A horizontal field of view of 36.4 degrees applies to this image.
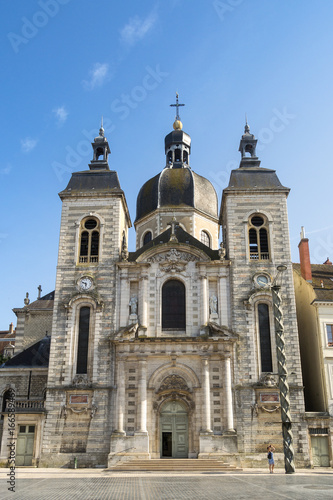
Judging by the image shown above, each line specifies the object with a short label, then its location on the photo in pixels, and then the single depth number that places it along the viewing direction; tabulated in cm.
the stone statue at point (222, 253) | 2745
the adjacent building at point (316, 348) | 2422
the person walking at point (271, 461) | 2079
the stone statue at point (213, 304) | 2650
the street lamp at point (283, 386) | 1866
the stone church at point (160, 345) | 2414
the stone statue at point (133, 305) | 2656
